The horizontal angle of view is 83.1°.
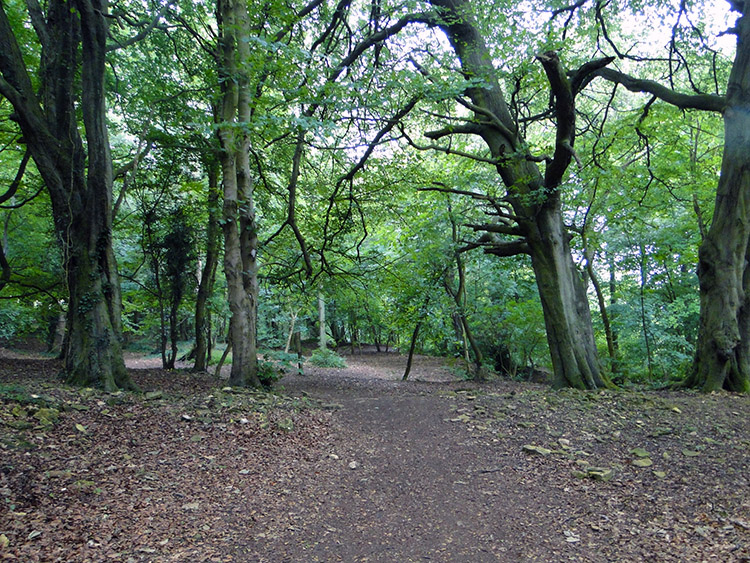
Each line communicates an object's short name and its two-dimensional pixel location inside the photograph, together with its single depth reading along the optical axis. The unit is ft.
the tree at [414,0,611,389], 23.18
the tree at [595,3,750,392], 21.77
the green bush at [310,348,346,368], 52.70
